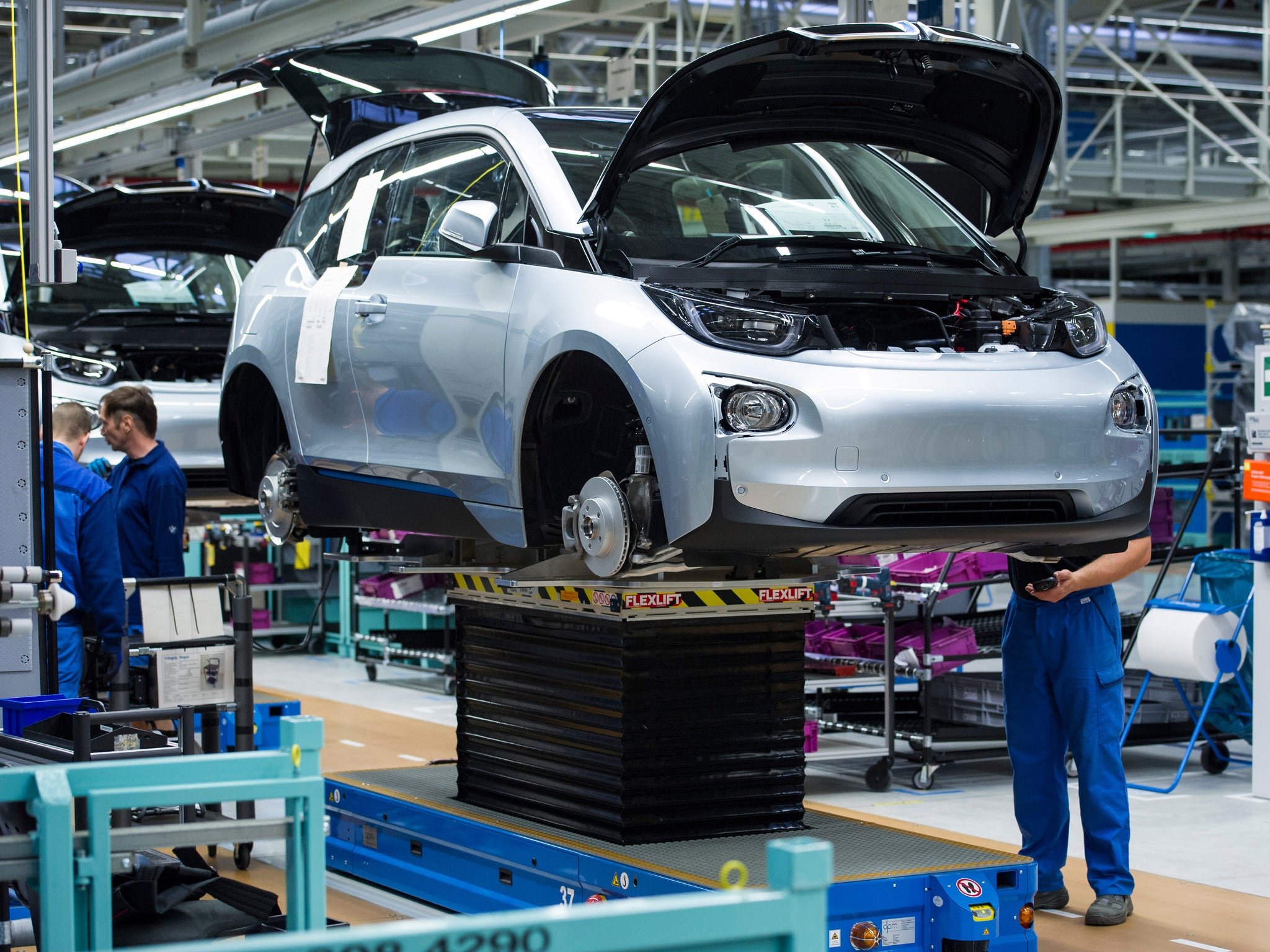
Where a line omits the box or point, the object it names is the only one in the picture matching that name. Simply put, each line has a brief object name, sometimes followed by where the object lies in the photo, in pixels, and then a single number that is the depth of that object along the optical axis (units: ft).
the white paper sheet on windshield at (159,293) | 54.25
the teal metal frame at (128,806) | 13.21
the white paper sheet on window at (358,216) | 32.40
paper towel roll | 42.24
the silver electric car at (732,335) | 22.67
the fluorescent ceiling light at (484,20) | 44.36
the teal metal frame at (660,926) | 9.33
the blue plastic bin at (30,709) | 24.33
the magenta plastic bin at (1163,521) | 52.18
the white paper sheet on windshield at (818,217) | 26.73
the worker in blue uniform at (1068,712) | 30.68
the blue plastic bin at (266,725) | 40.07
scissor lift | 25.52
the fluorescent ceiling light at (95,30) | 95.43
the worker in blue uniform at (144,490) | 38.99
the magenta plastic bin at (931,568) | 44.09
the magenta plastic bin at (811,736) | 45.18
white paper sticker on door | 31.44
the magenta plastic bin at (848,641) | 46.66
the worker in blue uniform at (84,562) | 33.46
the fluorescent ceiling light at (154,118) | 58.34
